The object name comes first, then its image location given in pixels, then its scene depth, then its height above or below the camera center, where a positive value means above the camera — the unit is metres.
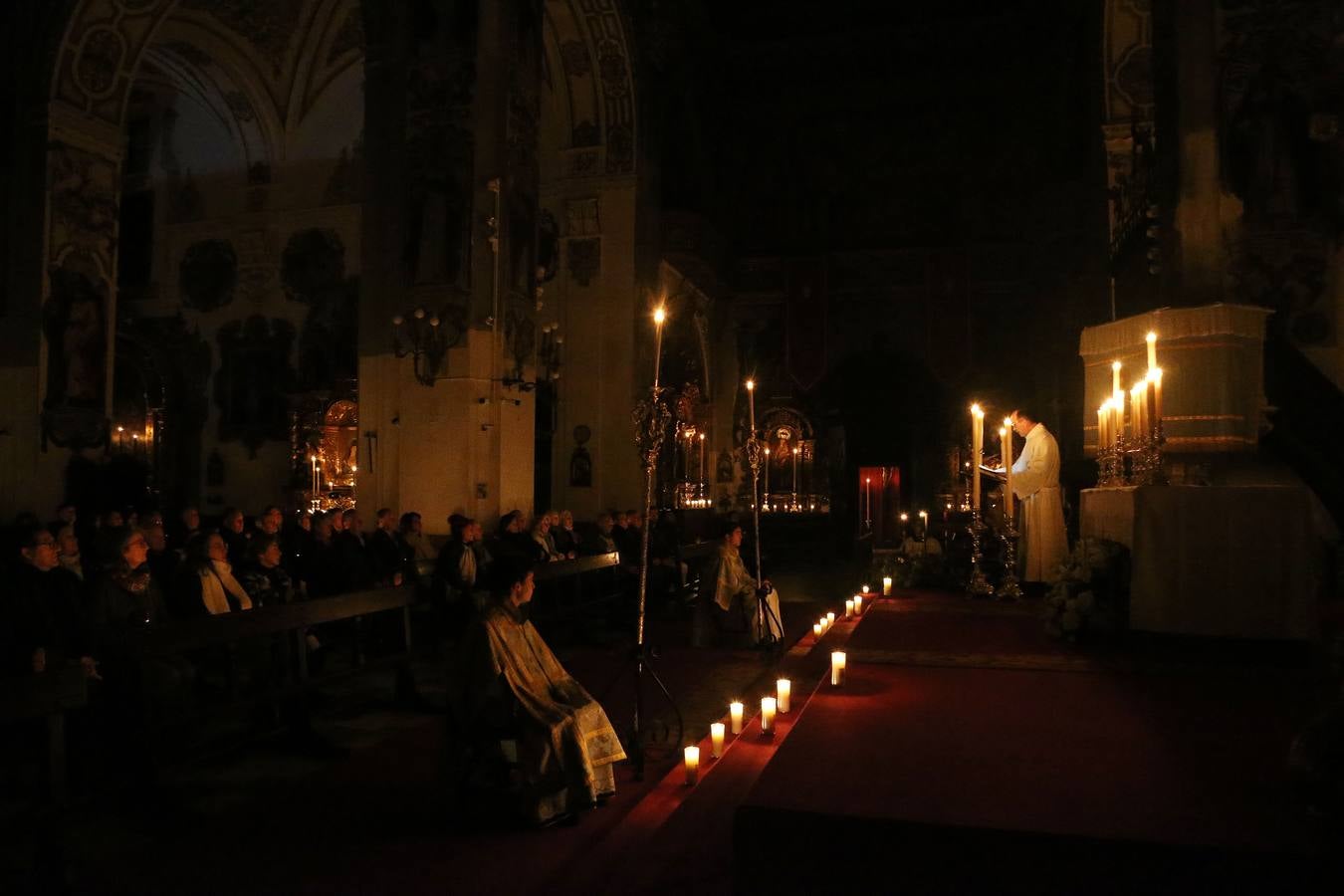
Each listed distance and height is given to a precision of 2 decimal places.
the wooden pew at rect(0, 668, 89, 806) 3.61 -0.87
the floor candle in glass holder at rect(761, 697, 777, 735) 5.27 -1.33
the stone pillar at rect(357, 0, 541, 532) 11.34 +2.81
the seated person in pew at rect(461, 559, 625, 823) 4.23 -1.09
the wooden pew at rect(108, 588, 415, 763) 4.82 -0.87
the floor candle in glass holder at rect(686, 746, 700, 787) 4.62 -1.40
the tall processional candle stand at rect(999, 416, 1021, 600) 8.06 -0.74
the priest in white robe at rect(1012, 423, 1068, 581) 7.70 -0.23
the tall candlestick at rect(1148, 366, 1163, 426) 5.93 +0.60
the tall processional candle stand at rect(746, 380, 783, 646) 8.88 -1.29
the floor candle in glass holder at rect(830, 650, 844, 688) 4.99 -1.02
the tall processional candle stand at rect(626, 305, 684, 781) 4.89 -0.29
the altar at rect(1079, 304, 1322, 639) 5.04 -0.07
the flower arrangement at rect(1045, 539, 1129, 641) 5.66 -0.69
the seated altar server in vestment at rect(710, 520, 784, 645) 8.97 -1.13
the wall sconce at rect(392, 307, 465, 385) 11.30 +1.68
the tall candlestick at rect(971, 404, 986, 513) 7.22 +0.31
